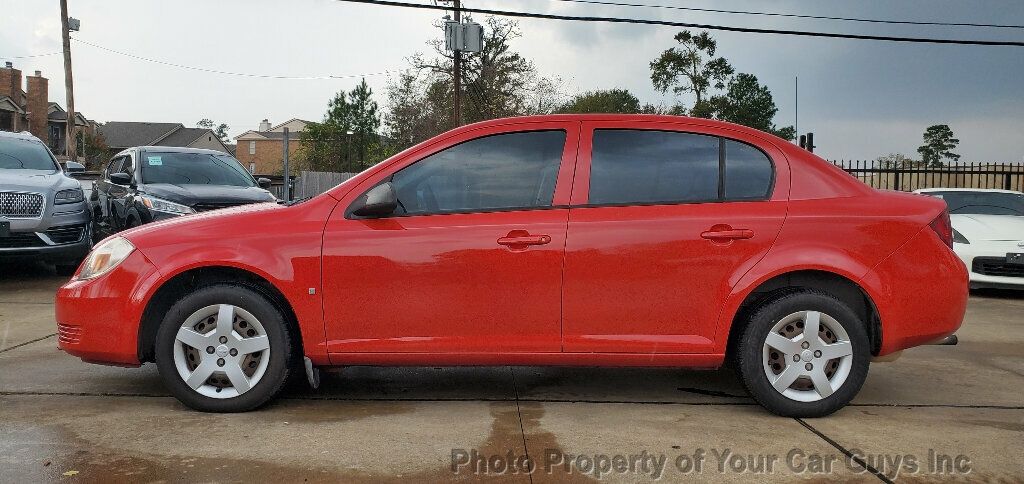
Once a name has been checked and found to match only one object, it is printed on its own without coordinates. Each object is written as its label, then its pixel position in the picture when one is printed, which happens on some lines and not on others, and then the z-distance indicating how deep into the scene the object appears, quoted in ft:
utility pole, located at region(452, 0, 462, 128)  97.04
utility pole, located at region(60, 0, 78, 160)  93.66
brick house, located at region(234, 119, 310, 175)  351.05
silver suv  32.19
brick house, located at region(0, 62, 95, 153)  181.57
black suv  34.37
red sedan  14.74
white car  32.94
